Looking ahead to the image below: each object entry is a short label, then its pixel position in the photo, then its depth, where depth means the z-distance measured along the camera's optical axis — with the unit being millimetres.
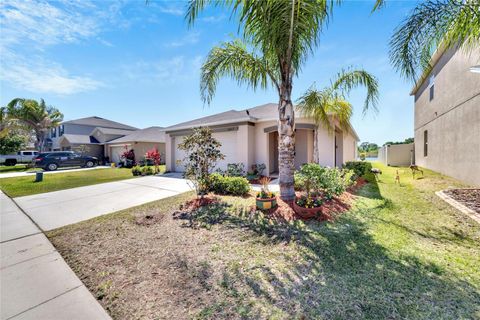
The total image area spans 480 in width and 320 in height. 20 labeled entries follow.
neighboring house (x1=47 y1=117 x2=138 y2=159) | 26280
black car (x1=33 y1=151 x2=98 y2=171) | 19136
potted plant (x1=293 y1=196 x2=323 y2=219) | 5088
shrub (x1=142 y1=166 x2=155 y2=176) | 14751
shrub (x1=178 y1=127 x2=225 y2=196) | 7070
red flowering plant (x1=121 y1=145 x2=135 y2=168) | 21016
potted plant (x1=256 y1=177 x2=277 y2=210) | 5770
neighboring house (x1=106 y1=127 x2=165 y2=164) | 22625
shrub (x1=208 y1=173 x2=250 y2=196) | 7762
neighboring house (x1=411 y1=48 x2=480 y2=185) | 7977
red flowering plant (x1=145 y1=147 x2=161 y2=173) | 15541
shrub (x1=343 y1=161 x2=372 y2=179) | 10417
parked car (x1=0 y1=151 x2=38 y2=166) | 25500
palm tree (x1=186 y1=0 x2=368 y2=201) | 4730
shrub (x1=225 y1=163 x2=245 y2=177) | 10569
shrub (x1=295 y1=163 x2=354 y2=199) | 6422
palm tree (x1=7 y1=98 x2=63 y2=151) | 26562
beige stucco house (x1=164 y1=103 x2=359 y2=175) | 10641
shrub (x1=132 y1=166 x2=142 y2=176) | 14562
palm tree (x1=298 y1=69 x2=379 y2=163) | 7867
